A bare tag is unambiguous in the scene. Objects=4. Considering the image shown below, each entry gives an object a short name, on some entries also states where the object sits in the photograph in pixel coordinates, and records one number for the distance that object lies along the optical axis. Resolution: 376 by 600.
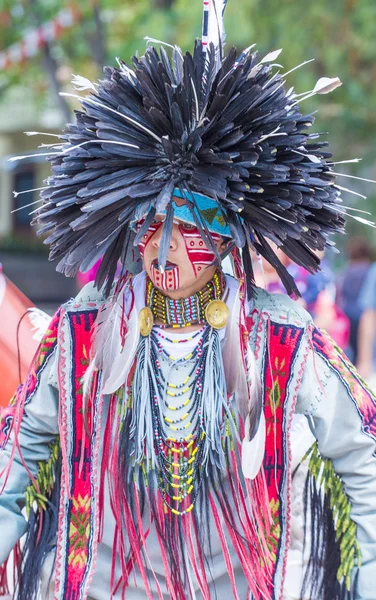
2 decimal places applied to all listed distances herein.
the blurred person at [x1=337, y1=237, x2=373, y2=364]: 15.95
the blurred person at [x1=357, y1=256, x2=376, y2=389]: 13.76
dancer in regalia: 4.09
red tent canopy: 5.85
